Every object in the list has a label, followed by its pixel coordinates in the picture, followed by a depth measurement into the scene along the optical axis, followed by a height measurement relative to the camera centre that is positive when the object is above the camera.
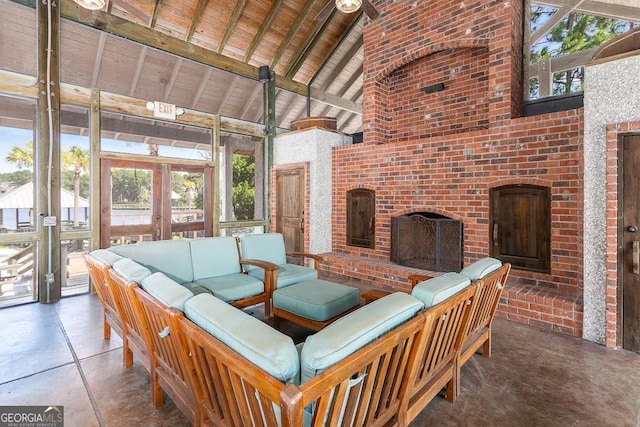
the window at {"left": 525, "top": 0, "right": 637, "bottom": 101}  4.44 +2.49
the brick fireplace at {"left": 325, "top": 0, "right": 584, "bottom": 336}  3.40 +0.84
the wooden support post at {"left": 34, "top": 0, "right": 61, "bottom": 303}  3.93 +0.83
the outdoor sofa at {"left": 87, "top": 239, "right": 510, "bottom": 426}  1.07 -0.57
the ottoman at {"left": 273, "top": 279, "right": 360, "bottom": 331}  2.66 -0.83
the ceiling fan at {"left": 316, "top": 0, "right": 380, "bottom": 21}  3.65 +2.59
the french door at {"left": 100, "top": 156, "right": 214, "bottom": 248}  4.66 +0.17
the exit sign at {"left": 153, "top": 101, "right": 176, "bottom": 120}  4.90 +1.60
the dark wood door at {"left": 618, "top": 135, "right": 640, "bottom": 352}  2.67 -0.32
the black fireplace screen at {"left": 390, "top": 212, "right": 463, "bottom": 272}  4.25 -0.46
